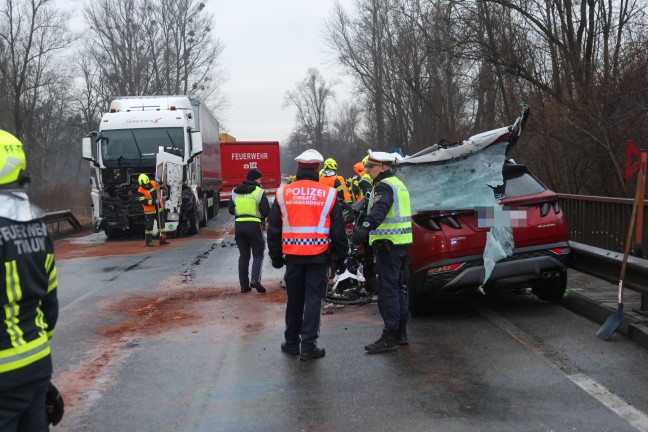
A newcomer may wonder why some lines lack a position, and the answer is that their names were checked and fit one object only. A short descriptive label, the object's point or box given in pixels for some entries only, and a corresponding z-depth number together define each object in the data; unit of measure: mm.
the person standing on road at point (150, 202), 17047
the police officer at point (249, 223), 10055
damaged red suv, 7164
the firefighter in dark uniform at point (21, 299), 2654
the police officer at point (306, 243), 6145
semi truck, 18828
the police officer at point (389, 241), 6262
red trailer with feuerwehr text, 33969
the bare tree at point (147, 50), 50219
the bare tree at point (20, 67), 34750
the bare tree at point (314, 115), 100312
